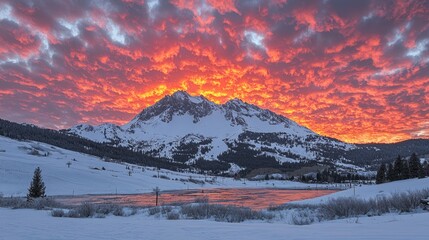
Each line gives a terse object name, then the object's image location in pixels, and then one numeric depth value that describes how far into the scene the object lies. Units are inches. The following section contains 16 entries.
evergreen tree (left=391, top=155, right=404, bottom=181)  2518.7
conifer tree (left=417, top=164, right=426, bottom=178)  2286.3
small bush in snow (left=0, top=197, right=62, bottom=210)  1017.5
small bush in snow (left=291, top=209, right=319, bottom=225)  839.7
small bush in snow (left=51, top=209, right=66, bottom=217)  793.6
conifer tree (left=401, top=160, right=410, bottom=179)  2388.0
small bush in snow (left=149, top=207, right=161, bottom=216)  1023.7
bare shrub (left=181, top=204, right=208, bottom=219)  938.4
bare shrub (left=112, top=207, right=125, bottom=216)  999.5
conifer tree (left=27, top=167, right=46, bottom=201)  1756.9
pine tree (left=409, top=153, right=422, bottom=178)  2367.7
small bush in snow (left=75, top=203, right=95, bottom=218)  863.7
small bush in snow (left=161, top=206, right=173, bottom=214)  1014.4
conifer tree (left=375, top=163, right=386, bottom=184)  2903.8
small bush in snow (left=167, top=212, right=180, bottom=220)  884.3
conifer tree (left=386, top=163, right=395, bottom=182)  2610.7
